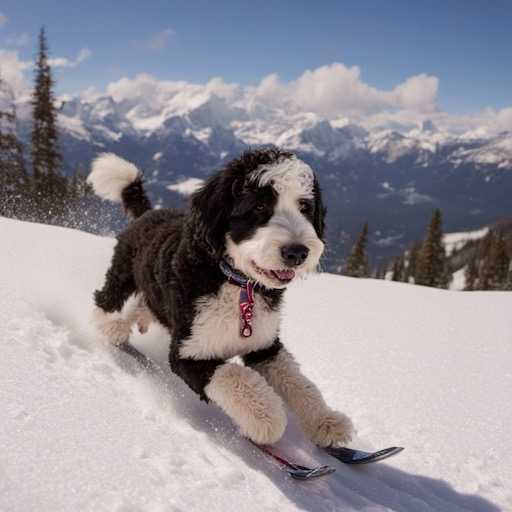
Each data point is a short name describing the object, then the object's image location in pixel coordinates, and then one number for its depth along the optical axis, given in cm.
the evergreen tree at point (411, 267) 7600
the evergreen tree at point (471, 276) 7770
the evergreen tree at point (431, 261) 4866
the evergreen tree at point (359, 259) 5008
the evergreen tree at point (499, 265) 6303
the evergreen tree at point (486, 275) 6424
